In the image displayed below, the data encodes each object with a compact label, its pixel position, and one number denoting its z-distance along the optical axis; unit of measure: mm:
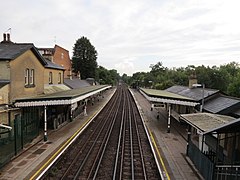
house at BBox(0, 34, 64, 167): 13820
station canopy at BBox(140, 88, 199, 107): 19750
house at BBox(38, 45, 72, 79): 55509
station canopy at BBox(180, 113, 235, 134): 11099
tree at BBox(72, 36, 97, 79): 71562
